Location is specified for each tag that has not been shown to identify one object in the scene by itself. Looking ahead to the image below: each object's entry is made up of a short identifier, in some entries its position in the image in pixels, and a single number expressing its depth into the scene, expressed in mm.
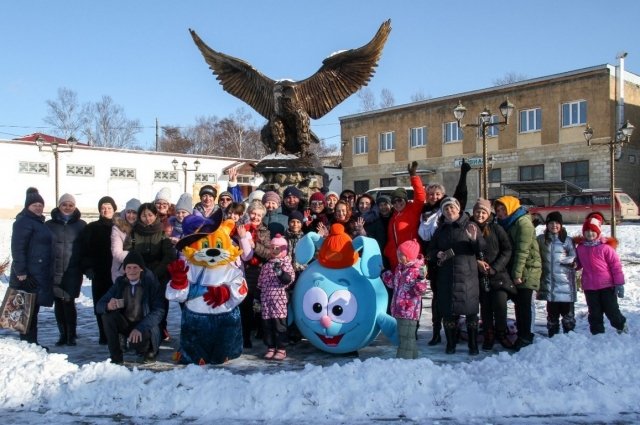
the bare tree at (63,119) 52750
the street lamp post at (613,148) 16359
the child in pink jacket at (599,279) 6309
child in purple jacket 5898
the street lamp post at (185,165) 31062
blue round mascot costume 5617
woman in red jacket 6406
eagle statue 8328
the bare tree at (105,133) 56125
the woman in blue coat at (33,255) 6223
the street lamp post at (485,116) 13354
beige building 28344
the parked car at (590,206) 22859
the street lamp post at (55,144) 22320
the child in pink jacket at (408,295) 5539
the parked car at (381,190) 27839
